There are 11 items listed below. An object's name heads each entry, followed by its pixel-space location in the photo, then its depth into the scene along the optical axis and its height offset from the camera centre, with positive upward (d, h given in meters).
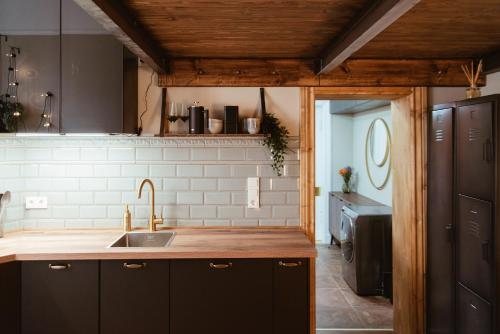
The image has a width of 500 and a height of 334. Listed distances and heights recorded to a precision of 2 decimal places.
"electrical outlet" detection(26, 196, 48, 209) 2.97 -0.26
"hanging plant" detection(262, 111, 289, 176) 2.90 +0.23
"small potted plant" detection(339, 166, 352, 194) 6.20 -0.14
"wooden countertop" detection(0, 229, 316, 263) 2.36 -0.51
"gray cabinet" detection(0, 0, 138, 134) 2.68 +0.68
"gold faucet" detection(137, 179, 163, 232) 2.86 -0.37
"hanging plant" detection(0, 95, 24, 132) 2.63 +0.37
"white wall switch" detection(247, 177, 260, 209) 3.02 -0.18
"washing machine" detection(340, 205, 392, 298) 4.08 -0.87
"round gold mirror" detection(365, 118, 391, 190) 4.88 +0.22
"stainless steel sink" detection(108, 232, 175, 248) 2.85 -0.53
